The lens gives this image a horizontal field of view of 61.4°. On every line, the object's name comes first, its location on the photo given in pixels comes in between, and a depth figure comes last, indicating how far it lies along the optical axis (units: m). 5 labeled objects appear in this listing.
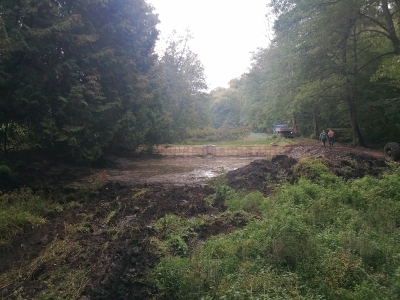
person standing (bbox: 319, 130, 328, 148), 23.49
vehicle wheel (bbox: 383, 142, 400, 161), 16.45
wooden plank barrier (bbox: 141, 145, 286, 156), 27.41
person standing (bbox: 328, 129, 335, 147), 23.08
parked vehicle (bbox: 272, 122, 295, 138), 37.24
